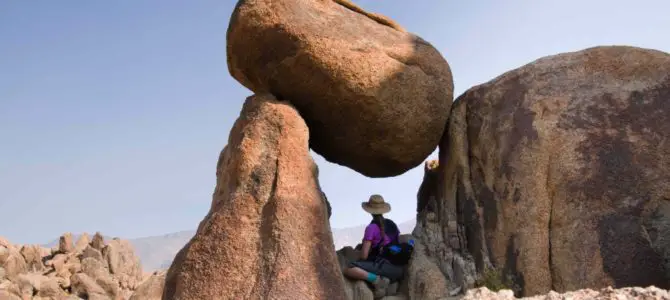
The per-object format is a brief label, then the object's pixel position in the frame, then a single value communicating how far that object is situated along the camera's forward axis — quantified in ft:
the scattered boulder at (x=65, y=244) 61.54
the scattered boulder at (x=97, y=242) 62.44
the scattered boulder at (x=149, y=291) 32.81
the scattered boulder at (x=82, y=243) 62.77
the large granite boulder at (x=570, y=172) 21.42
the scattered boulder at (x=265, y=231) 19.77
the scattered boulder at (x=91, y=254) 59.21
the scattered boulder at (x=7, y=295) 44.09
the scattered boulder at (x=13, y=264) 50.57
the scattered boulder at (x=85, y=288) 53.16
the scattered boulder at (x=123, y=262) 60.85
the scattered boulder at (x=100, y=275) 55.62
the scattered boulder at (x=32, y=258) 55.42
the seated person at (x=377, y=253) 25.44
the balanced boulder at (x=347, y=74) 23.94
